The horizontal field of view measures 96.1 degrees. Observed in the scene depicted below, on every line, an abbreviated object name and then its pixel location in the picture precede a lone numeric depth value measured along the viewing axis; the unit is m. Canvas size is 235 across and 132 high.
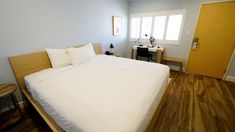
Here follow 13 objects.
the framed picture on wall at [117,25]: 3.69
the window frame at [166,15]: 3.34
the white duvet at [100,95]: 0.90
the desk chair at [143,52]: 3.73
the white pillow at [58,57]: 2.05
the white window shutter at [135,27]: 4.31
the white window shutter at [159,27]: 3.72
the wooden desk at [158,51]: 3.63
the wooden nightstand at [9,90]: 1.47
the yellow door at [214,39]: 2.76
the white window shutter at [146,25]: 4.01
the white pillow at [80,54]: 2.24
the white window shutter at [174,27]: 3.44
